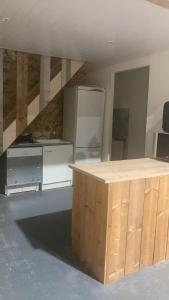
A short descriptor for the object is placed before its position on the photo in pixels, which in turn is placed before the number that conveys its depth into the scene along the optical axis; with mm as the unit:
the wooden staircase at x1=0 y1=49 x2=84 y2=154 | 3994
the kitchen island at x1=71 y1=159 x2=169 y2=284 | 2189
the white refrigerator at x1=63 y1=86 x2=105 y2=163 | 4977
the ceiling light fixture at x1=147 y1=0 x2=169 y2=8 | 2098
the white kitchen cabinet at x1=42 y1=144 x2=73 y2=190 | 4699
